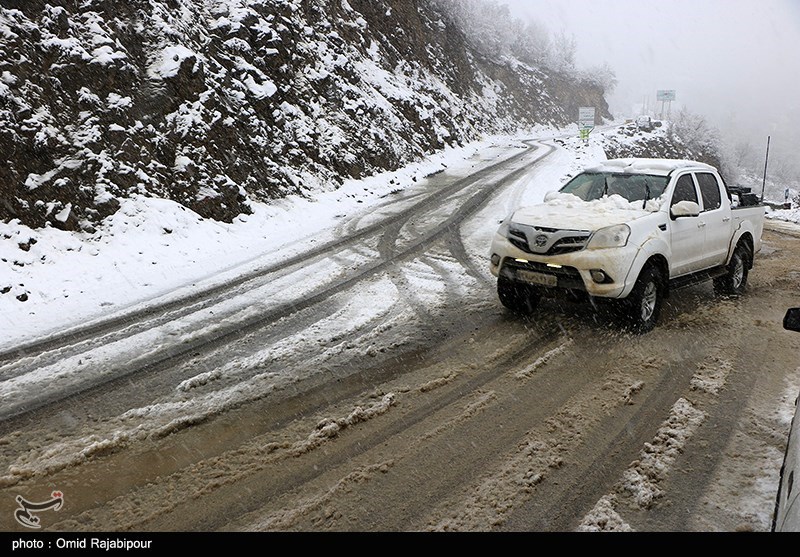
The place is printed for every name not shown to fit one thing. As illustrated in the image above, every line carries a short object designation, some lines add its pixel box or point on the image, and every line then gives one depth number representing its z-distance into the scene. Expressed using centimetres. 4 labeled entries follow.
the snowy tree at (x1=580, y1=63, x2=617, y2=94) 8775
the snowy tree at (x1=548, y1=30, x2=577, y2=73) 8181
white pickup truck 575
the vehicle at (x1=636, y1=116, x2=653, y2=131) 6675
